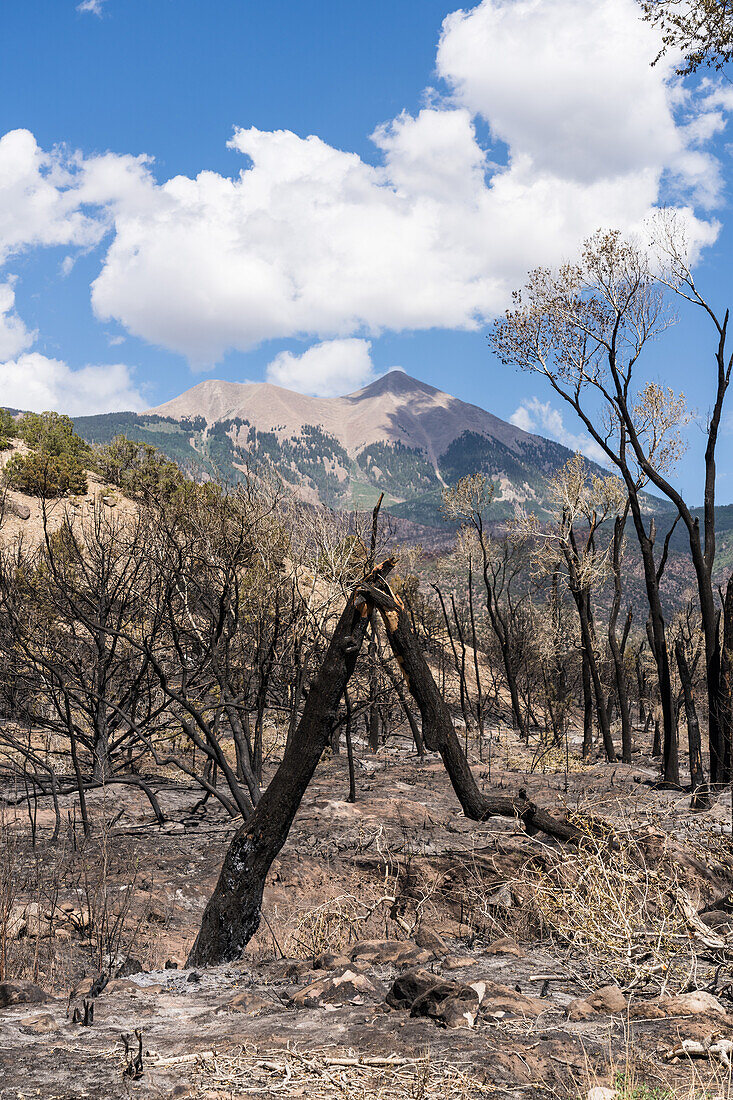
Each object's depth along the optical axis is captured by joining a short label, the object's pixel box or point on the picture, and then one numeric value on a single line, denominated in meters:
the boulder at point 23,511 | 35.99
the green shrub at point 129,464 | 42.28
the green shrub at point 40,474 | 36.09
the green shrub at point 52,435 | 43.53
